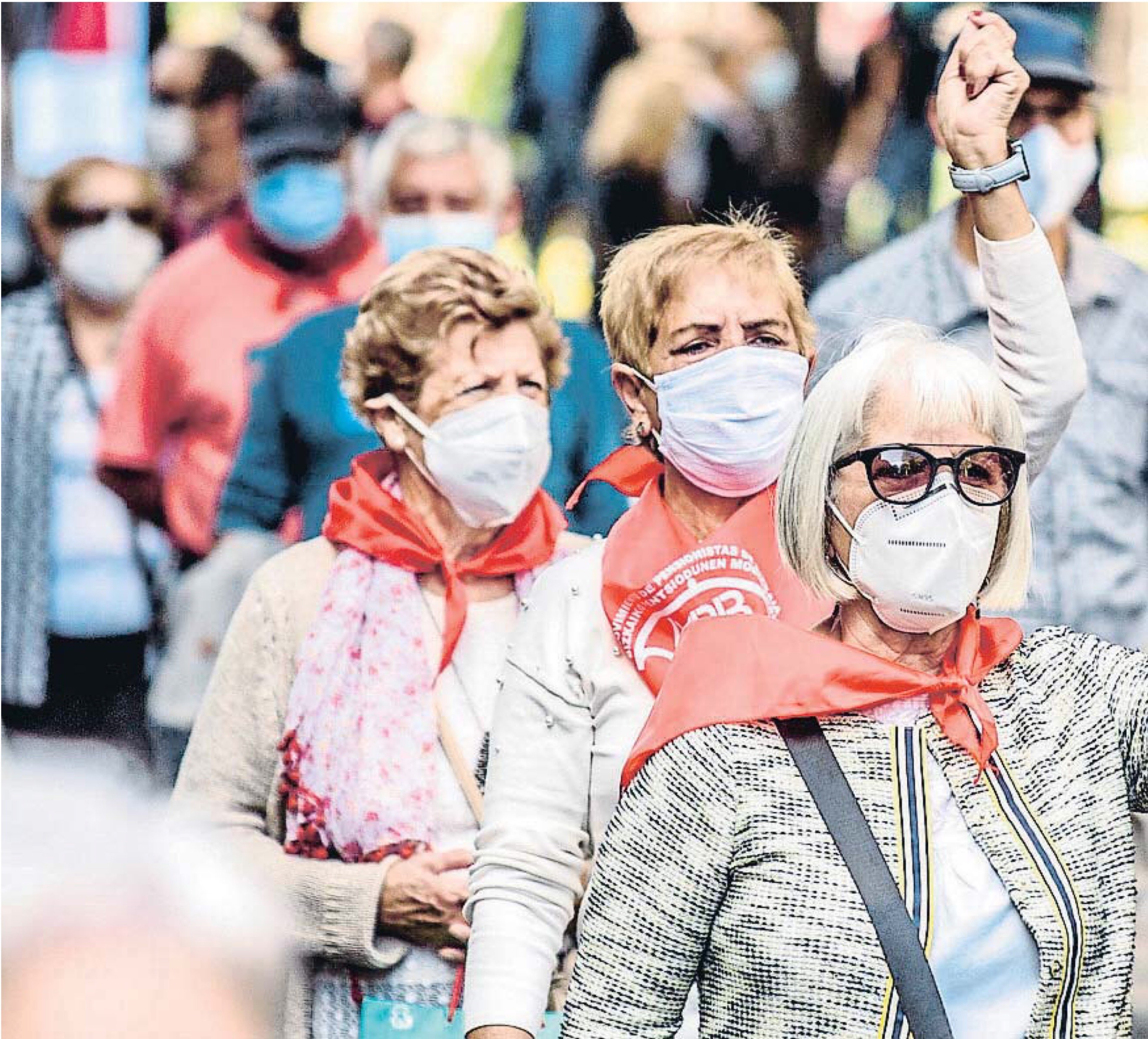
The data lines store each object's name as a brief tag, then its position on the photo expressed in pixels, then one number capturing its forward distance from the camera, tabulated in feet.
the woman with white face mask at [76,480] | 41.22
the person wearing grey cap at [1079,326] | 35.55
